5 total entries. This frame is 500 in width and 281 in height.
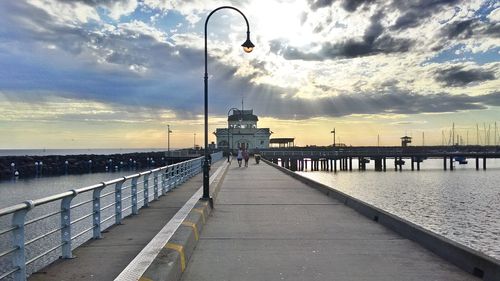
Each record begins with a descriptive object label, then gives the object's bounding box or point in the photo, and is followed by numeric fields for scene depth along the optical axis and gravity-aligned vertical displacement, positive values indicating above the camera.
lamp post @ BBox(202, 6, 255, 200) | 14.61 +1.70
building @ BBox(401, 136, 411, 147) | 137.00 +2.71
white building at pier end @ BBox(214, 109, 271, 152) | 90.62 +3.32
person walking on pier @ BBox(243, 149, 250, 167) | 44.25 -0.73
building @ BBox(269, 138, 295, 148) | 109.31 +2.21
